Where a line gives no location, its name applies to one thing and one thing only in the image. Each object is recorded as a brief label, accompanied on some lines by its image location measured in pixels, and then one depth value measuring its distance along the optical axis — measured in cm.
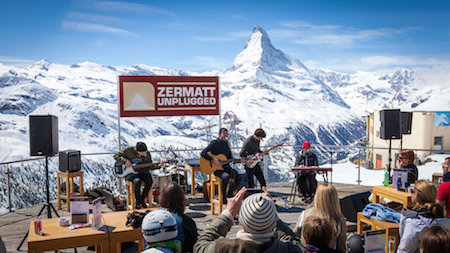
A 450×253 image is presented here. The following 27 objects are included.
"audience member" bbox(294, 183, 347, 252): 240
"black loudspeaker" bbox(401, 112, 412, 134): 747
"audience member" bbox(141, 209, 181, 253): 186
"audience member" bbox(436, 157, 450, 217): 323
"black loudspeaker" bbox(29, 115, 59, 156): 486
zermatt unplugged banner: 690
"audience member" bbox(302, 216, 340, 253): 172
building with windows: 3434
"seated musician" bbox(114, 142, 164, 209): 542
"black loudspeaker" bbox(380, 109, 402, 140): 608
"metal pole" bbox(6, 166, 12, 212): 584
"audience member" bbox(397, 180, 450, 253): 257
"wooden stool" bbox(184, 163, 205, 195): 685
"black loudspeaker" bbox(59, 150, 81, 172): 575
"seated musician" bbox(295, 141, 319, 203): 602
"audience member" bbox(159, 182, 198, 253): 243
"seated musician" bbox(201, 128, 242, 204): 558
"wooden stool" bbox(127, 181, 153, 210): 546
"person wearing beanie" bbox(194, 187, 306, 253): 155
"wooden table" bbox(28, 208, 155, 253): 275
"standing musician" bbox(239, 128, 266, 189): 591
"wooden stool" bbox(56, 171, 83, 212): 580
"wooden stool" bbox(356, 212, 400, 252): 315
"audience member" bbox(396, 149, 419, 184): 438
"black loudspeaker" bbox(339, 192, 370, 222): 466
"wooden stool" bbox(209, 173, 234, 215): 512
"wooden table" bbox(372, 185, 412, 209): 397
